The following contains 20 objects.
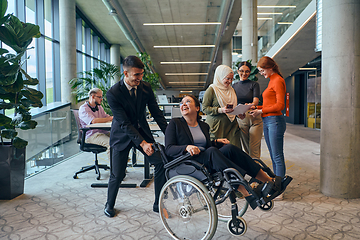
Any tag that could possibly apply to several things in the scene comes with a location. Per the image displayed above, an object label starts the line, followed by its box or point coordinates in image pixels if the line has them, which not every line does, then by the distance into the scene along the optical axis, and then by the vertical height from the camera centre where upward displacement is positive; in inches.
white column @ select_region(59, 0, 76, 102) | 311.6 +77.4
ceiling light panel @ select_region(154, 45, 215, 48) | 533.6 +128.6
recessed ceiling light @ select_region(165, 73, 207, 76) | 882.0 +118.3
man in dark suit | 89.2 -5.2
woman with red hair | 104.3 -1.0
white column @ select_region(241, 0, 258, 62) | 316.5 +96.3
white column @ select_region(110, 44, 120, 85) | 577.6 +124.0
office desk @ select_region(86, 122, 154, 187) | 128.7 -31.2
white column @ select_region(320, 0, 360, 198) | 104.1 +5.0
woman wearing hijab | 112.7 +1.5
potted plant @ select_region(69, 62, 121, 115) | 241.8 +30.4
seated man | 141.2 -4.3
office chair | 139.1 -19.4
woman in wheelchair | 70.7 -11.5
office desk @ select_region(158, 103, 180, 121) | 265.1 +5.3
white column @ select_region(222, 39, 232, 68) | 529.8 +112.4
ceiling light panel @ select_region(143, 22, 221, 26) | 415.5 +134.8
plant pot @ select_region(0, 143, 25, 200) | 111.5 -26.2
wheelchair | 65.5 -23.4
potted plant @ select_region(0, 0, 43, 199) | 102.3 +4.4
